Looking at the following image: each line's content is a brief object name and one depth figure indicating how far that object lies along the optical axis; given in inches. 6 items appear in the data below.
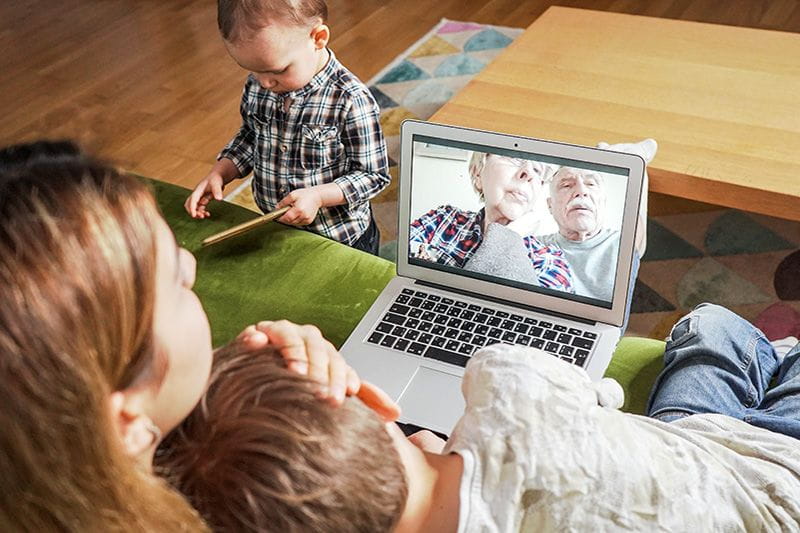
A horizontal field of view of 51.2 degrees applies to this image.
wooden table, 57.9
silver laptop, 45.8
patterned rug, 74.6
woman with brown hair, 20.1
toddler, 56.8
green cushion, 51.7
